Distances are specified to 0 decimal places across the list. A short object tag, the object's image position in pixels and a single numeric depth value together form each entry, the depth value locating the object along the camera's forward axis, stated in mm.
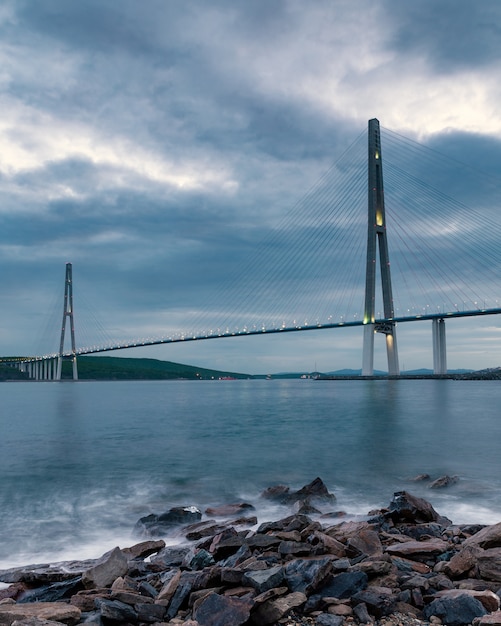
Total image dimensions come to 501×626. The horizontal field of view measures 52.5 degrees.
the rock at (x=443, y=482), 10580
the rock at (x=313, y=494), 9359
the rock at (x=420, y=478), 11383
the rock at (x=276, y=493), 9703
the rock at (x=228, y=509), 8461
